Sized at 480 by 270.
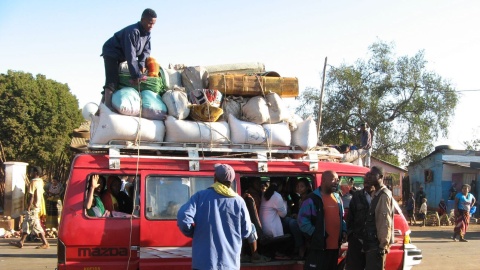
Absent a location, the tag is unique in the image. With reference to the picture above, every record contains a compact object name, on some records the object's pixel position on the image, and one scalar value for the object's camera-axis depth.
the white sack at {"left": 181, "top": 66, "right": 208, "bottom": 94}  7.25
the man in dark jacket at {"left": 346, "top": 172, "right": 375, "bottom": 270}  6.46
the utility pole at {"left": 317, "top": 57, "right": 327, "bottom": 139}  21.11
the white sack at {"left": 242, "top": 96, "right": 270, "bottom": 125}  7.01
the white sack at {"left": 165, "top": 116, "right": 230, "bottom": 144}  6.57
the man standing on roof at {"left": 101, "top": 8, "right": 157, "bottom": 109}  6.73
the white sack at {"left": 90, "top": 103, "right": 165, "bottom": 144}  6.22
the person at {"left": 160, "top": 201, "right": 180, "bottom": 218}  6.28
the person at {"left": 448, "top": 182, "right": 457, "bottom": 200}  26.30
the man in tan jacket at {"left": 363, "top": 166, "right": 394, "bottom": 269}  6.18
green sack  6.83
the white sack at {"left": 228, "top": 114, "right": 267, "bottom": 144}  6.81
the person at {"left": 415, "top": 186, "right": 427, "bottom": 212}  23.92
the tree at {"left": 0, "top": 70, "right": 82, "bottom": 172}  26.09
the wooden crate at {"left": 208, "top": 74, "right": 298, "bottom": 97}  7.18
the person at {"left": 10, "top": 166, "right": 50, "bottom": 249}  12.05
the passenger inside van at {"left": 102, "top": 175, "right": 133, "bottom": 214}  6.89
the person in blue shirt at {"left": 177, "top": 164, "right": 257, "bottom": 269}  5.11
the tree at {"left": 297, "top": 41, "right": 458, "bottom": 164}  29.36
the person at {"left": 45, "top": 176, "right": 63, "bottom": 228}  14.44
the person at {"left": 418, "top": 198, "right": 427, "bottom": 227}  21.85
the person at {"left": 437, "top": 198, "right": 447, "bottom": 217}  22.72
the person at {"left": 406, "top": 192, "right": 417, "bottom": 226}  22.86
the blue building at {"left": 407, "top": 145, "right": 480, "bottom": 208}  27.86
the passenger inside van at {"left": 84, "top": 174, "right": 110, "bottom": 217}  6.12
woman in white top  7.08
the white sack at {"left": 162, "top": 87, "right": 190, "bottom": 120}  6.70
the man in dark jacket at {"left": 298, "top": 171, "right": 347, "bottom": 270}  6.39
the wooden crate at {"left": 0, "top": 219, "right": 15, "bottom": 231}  14.72
